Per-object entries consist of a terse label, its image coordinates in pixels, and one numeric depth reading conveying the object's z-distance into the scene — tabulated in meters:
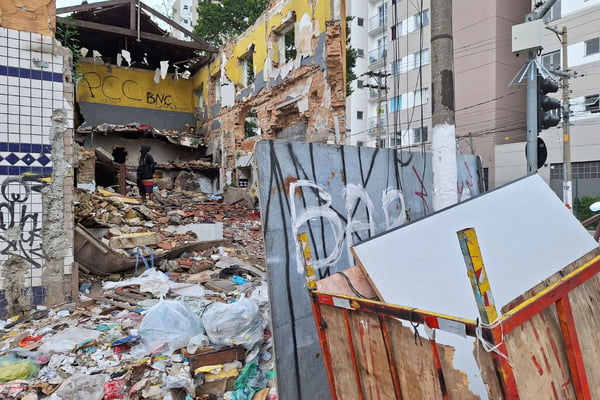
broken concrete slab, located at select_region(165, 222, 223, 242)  7.57
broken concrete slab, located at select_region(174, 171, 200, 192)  16.39
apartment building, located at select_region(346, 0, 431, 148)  24.52
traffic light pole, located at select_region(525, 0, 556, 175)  4.96
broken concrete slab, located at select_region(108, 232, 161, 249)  6.11
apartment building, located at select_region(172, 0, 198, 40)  57.23
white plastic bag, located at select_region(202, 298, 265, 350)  3.31
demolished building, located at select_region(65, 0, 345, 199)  11.00
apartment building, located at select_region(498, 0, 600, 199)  17.56
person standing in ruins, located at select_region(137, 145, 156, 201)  9.60
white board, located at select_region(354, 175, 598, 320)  2.17
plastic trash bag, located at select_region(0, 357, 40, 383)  3.02
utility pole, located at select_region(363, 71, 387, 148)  17.48
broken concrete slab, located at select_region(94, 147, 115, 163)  11.60
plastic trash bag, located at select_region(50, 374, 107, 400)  2.76
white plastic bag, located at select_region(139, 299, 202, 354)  3.34
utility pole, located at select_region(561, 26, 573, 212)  12.52
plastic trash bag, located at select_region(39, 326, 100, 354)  3.41
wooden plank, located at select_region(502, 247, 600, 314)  2.03
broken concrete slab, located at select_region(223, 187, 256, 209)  12.80
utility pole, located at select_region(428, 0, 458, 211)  3.93
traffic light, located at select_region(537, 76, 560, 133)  5.00
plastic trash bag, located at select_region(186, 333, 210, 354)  3.20
